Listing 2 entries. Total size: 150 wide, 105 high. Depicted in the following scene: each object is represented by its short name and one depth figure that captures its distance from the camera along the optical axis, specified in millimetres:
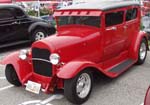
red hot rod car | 2925
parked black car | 5467
